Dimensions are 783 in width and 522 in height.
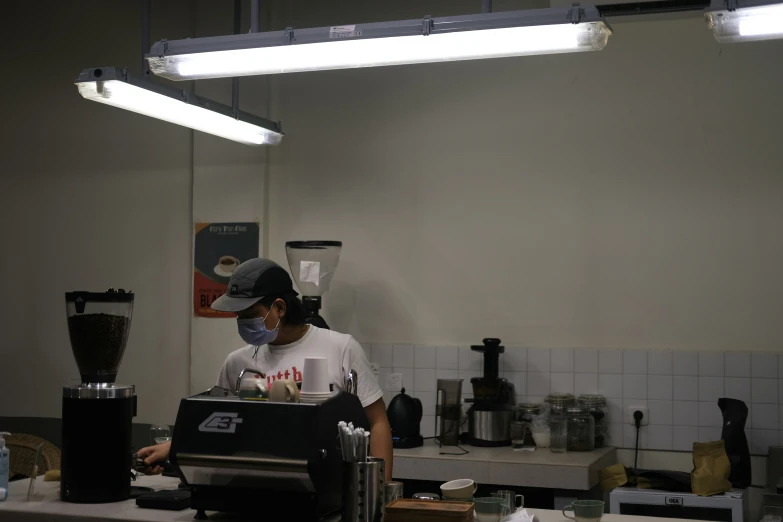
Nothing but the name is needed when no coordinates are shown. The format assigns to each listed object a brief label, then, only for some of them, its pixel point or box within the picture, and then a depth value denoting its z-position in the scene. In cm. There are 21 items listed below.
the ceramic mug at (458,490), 276
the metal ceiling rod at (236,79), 461
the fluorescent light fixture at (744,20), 265
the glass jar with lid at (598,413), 476
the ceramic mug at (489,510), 260
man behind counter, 329
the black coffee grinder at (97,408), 296
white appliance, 407
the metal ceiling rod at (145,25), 420
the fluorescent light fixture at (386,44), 287
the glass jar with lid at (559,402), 478
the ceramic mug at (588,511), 268
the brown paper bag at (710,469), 412
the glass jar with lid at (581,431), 464
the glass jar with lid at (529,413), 485
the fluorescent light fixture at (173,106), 354
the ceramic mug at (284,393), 276
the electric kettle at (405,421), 467
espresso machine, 261
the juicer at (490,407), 474
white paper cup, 277
